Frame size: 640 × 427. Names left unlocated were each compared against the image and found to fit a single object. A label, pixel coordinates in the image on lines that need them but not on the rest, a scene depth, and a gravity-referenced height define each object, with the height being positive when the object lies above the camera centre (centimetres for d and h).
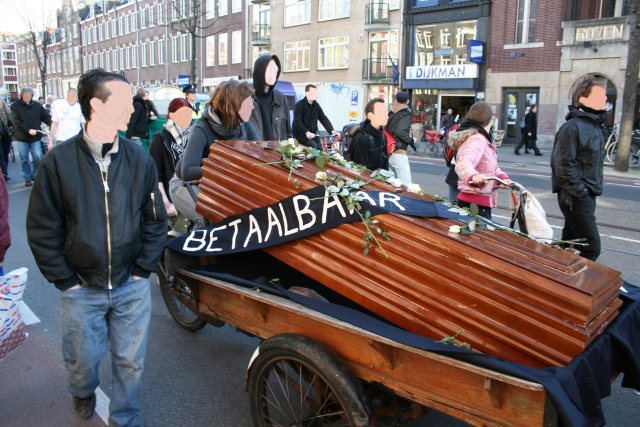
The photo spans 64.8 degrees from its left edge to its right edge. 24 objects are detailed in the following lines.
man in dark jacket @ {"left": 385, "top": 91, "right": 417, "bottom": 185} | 768 -23
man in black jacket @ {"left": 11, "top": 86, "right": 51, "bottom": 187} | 1076 -24
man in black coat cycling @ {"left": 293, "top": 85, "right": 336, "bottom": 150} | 886 +1
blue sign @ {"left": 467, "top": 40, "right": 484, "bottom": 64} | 2416 +337
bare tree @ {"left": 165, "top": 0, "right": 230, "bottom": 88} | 3228 +783
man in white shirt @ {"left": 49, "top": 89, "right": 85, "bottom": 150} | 936 -7
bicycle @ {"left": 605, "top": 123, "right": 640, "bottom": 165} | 1702 -86
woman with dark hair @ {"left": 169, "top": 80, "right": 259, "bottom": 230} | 388 -9
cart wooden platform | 186 -107
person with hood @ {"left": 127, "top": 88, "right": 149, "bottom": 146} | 1066 -13
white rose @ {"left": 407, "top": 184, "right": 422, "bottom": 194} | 314 -42
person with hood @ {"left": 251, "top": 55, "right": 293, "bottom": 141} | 509 +15
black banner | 269 -57
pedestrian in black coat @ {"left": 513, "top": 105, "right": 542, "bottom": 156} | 1998 -41
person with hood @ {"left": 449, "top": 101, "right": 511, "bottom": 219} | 454 -29
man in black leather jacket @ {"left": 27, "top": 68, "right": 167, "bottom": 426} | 246 -61
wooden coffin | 210 -74
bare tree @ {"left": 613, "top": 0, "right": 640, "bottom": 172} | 1413 +91
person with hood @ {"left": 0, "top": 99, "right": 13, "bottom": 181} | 1019 -55
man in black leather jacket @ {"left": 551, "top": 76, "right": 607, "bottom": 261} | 420 -31
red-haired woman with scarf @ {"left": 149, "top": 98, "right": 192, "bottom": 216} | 505 -26
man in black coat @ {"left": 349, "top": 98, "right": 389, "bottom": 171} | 558 -21
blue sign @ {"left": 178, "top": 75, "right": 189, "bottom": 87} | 3519 +252
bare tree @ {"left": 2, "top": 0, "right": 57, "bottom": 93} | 3741 +650
